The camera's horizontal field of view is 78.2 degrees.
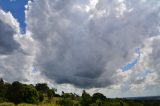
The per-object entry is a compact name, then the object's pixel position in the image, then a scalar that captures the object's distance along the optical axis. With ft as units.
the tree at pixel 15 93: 175.08
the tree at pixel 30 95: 178.64
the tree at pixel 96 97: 204.00
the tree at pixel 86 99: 190.69
